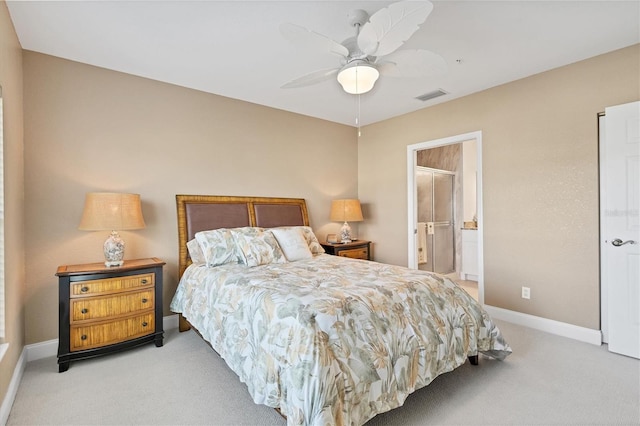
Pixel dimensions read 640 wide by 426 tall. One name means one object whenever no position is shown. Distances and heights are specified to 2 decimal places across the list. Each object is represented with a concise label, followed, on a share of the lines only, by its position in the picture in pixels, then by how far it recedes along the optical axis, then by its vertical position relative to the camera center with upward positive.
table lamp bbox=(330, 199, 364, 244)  4.64 -0.04
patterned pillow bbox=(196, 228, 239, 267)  3.04 -0.34
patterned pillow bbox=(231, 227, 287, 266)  3.05 -0.35
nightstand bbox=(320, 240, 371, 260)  4.36 -0.54
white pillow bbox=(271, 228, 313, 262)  3.38 -0.35
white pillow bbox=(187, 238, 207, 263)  3.25 -0.41
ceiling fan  1.69 +1.03
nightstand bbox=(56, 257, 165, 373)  2.54 -0.81
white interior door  2.70 -0.15
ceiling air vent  3.76 +1.42
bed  1.60 -0.72
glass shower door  5.39 -0.17
